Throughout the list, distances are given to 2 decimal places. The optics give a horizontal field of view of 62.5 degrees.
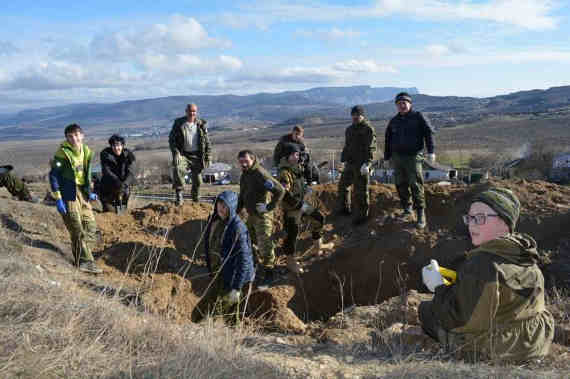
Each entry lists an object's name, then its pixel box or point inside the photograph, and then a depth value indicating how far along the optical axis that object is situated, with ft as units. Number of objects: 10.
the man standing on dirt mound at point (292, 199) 21.29
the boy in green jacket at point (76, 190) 18.93
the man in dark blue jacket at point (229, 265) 15.08
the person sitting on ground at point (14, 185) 30.12
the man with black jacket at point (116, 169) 24.58
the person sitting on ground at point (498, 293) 8.90
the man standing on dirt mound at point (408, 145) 21.77
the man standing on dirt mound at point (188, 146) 26.48
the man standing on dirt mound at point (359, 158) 24.00
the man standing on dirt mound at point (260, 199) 19.69
